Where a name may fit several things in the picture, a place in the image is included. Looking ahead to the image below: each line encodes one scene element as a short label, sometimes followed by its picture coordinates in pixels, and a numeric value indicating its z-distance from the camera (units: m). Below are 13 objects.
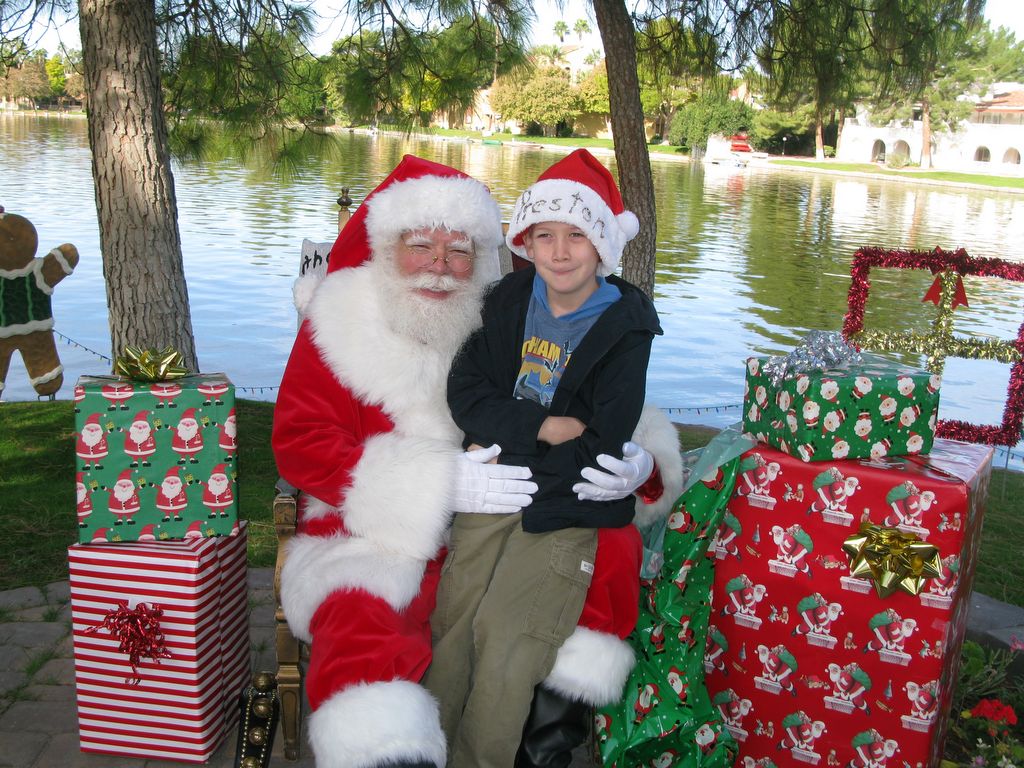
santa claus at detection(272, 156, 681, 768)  2.08
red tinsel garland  4.30
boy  2.17
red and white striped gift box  2.41
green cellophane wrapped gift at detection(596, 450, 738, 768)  2.30
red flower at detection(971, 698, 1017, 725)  2.52
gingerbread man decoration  5.77
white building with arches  47.50
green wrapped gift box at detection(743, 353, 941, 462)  2.28
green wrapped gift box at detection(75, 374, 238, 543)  2.34
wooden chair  2.42
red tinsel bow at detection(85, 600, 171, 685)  2.39
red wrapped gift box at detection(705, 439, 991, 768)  2.21
